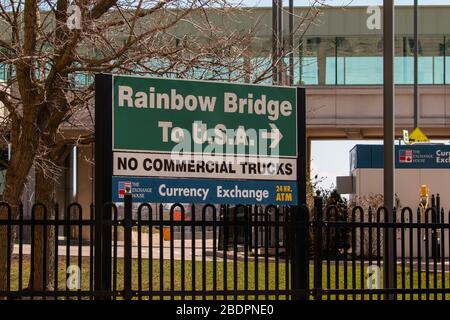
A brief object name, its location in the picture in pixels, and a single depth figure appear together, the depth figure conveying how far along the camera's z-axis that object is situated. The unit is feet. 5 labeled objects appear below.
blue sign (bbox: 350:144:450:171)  99.14
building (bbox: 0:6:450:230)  126.62
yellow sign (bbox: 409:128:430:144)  101.45
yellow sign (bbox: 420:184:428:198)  95.08
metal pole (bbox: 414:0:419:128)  114.93
